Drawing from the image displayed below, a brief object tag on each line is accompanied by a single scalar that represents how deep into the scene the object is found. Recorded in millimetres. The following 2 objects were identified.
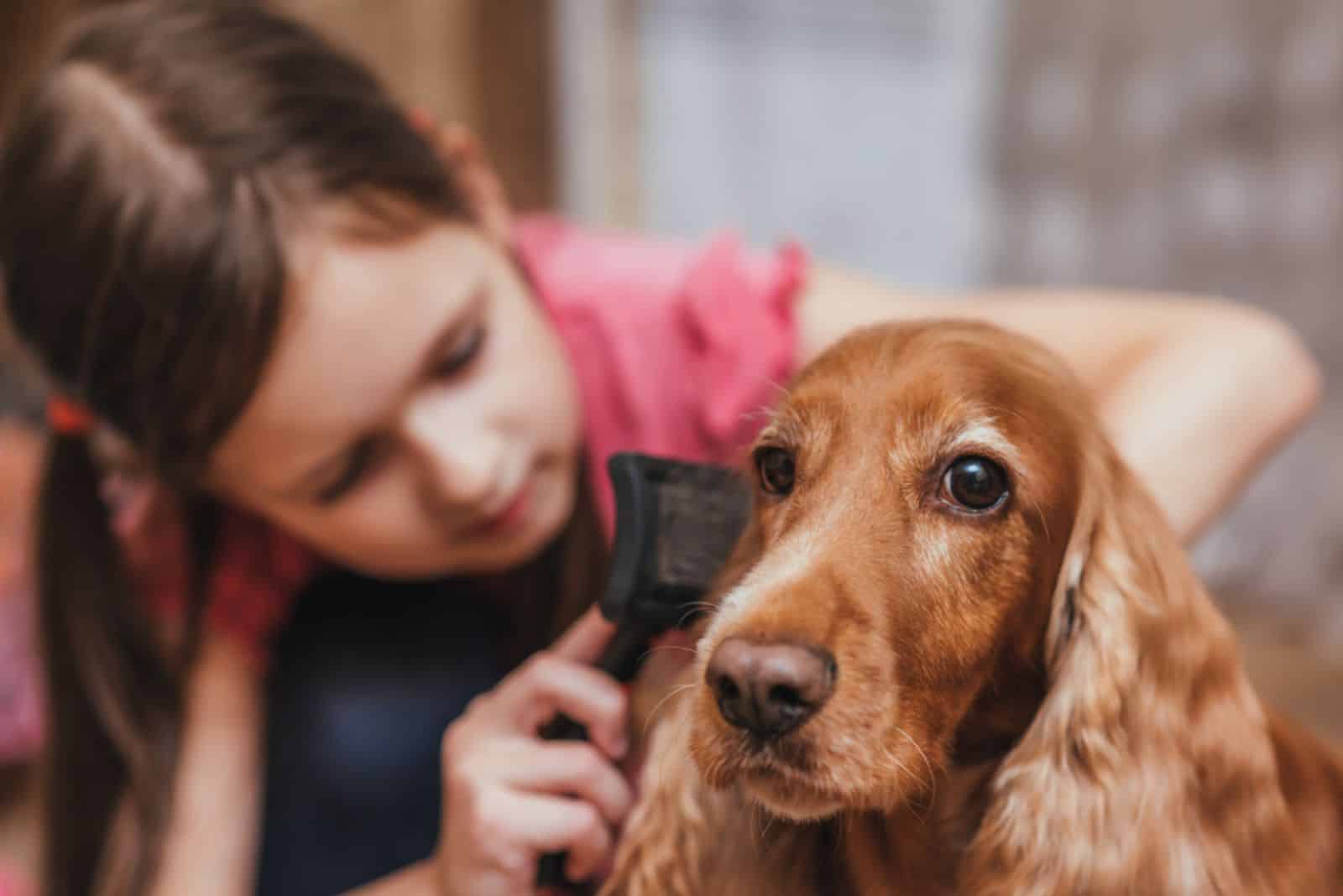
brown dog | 637
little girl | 1002
